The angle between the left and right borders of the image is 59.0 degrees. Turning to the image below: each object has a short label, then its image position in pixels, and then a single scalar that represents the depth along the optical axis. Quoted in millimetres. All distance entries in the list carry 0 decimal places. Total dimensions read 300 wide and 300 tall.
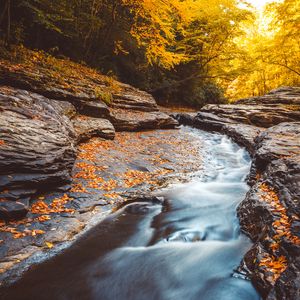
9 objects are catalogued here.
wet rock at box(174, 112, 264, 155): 11195
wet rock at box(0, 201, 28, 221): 4051
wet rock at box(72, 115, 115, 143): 8359
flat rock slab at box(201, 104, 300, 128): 13789
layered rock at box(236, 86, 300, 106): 15227
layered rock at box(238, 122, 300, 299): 2775
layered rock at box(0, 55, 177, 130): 8414
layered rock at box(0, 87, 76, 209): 4547
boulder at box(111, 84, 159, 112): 12427
